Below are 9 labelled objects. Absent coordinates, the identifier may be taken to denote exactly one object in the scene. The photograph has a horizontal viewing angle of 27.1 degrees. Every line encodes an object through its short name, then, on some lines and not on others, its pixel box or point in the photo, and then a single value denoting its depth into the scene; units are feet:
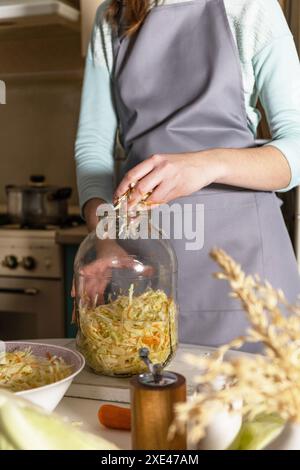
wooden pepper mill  2.15
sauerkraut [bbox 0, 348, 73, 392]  2.84
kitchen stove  7.38
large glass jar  3.22
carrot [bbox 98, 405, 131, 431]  2.64
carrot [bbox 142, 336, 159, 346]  3.20
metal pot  8.08
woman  4.21
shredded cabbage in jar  3.20
